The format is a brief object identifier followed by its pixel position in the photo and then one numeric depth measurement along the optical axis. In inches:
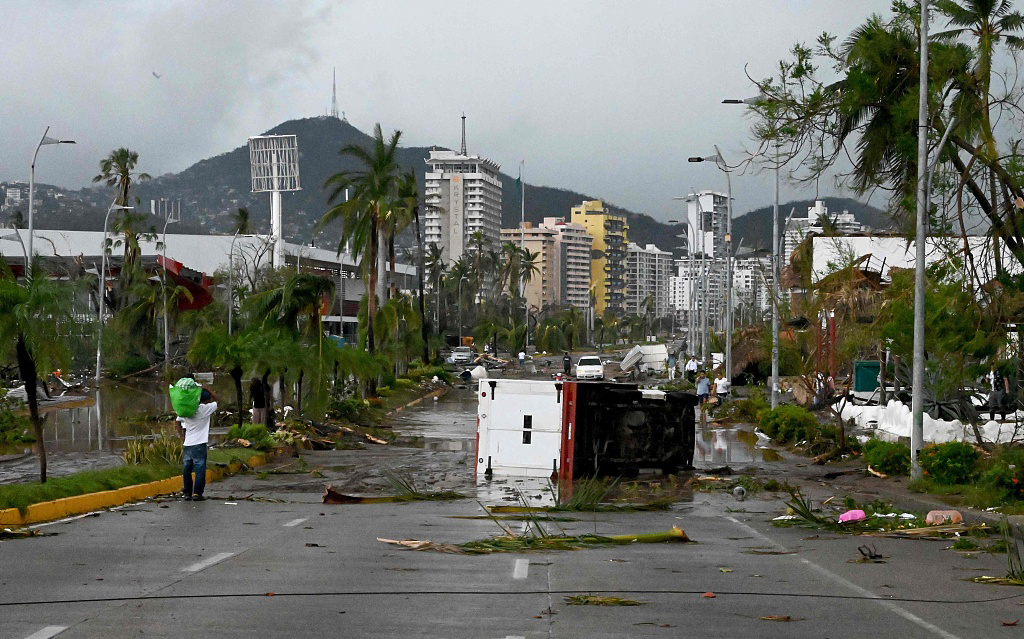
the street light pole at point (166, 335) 2588.6
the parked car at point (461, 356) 3777.1
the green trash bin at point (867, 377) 1779.0
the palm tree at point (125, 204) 3080.7
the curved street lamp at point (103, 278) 2382.6
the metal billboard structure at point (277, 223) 5099.9
